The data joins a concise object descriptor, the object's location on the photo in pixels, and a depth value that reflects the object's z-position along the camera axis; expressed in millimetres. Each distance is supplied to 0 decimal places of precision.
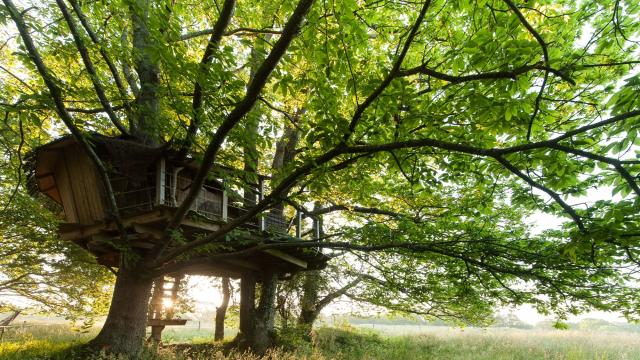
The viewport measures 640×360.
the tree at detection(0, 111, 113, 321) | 11133
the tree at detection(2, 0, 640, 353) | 3518
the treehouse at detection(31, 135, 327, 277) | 7488
